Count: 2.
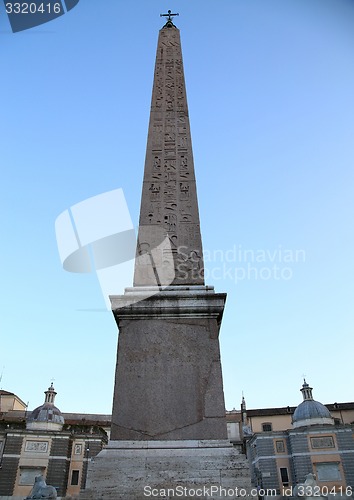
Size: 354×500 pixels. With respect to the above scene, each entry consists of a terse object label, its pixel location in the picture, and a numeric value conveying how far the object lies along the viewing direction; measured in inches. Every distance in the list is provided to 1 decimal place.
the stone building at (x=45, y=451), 1159.0
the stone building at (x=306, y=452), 1151.0
